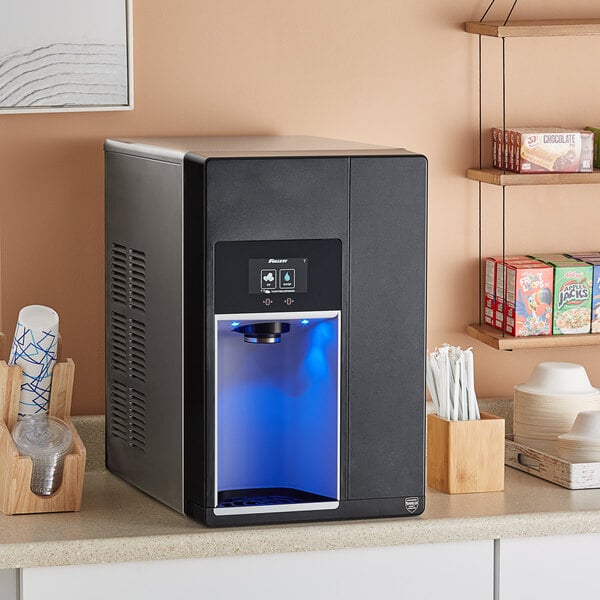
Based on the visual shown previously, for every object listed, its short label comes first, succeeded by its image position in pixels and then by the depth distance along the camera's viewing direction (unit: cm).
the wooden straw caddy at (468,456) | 326
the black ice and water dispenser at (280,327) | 284
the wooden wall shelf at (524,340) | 361
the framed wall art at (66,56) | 335
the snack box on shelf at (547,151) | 353
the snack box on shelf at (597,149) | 368
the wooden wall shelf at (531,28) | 347
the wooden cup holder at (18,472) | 302
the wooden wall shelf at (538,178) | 350
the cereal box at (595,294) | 371
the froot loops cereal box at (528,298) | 360
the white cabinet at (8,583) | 287
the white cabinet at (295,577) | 284
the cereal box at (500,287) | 367
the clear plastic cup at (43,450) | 308
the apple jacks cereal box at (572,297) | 366
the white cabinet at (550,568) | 303
